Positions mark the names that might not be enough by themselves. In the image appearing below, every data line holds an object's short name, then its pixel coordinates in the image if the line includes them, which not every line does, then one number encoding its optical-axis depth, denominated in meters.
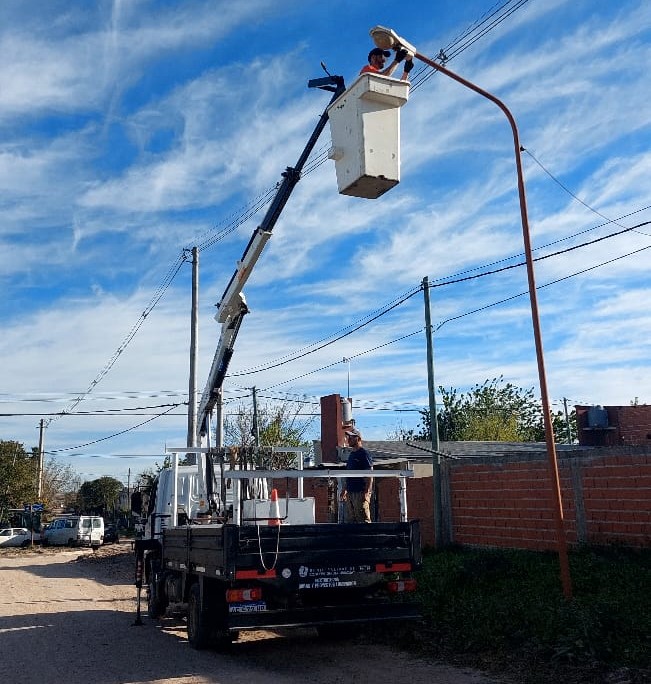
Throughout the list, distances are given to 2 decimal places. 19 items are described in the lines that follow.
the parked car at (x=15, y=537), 45.38
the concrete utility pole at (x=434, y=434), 16.20
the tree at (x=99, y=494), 74.94
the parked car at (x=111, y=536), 48.75
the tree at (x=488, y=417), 48.25
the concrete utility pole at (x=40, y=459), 55.42
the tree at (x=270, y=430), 35.62
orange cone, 10.69
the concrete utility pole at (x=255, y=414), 30.34
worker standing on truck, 10.88
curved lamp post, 9.36
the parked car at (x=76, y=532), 44.06
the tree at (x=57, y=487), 72.15
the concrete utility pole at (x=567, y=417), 47.47
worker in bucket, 8.17
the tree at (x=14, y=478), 51.22
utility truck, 8.84
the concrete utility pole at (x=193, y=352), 24.45
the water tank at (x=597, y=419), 30.39
